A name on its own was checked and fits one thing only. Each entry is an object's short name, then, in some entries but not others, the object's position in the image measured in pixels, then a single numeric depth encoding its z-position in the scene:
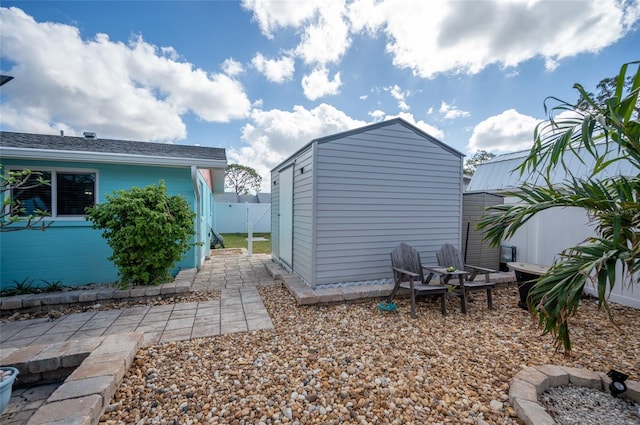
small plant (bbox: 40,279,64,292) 4.64
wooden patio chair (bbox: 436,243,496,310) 4.24
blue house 4.73
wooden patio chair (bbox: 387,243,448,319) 3.85
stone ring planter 1.90
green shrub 4.36
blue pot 1.88
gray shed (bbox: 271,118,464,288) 4.41
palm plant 1.57
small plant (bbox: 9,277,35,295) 4.48
